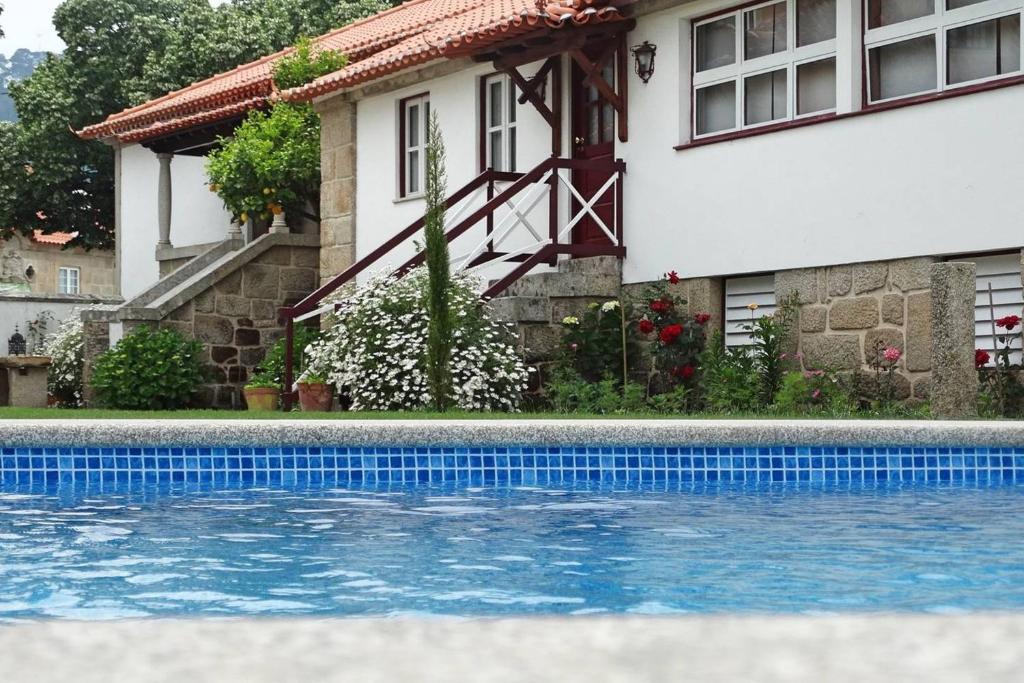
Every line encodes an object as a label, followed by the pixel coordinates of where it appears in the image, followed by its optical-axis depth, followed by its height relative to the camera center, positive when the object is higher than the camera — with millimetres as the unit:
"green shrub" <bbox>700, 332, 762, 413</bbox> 12234 -129
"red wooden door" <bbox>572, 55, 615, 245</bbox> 15141 +2435
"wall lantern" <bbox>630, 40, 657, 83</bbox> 14398 +3117
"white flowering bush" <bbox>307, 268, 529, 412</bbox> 12961 +127
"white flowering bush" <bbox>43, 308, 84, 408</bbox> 18781 -2
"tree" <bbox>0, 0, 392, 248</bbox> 31922 +6516
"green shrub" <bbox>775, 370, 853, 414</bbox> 11656 -247
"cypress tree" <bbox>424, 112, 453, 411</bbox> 12172 +637
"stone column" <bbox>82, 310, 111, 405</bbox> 17859 +369
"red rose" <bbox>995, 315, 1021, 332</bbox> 10914 +324
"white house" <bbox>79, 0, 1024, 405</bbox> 11570 +2089
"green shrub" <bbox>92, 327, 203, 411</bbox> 16641 -66
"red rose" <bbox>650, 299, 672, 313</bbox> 13562 +570
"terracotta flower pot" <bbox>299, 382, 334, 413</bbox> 14273 -288
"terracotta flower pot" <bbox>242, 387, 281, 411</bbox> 16172 -345
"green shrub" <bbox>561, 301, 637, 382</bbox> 13781 +224
